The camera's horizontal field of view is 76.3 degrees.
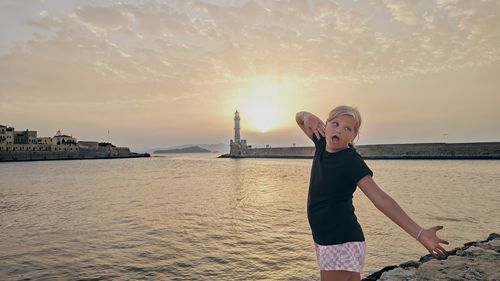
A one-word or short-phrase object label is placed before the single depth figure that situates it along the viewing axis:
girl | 2.50
